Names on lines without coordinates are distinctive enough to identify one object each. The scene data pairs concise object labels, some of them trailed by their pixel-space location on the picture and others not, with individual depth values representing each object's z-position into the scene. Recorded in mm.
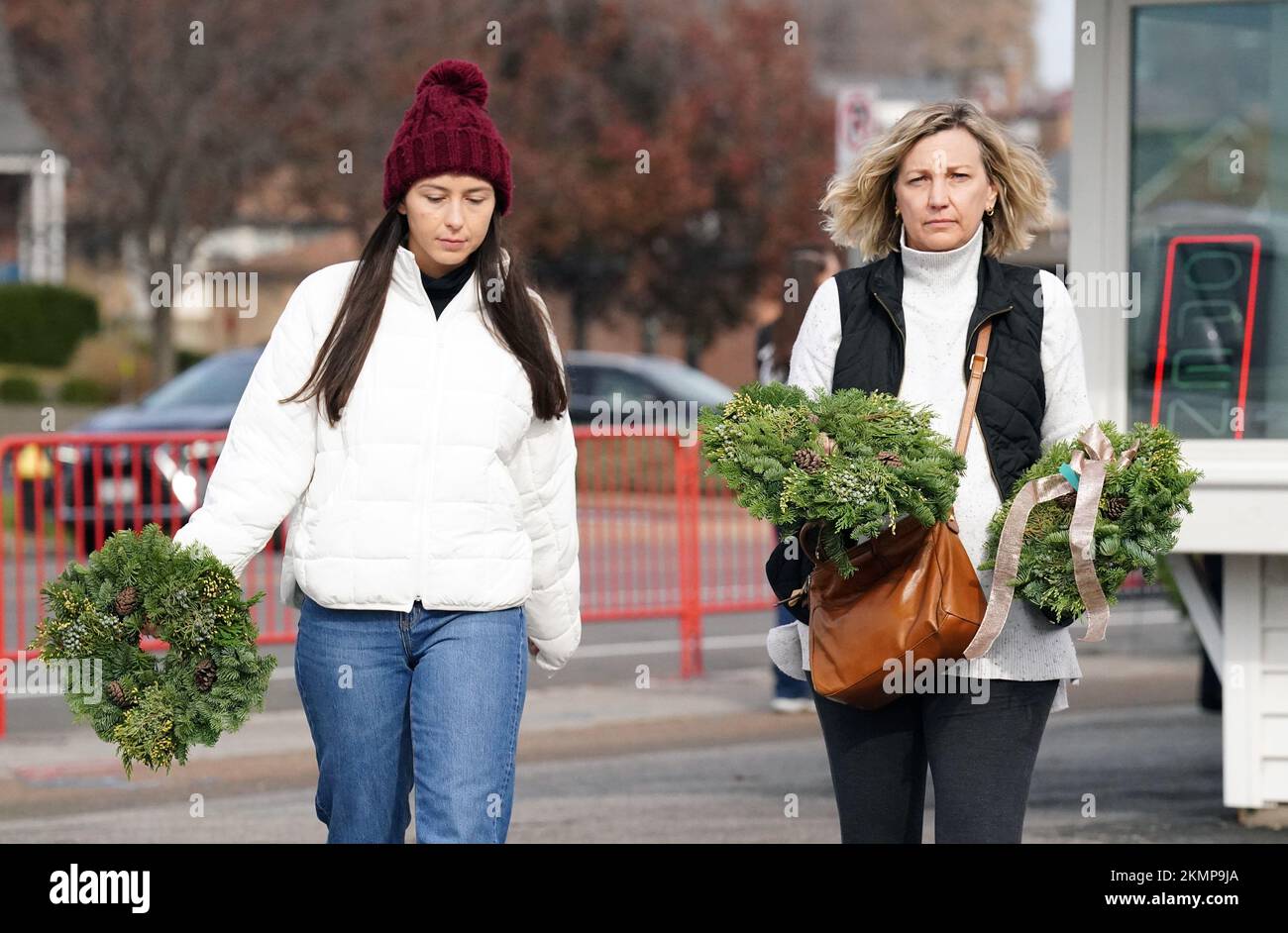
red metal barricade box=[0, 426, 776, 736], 10219
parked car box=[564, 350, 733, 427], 22578
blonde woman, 3814
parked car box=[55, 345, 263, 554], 10352
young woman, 3756
